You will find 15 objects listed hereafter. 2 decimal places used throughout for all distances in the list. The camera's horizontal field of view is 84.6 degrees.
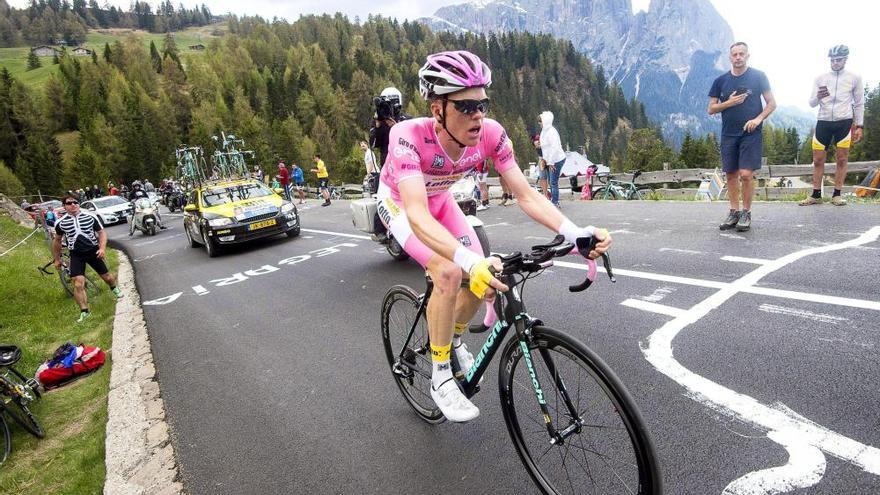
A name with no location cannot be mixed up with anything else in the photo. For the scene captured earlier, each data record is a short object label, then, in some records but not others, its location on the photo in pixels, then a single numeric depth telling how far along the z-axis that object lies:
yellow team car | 12.16
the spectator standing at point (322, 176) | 24.16
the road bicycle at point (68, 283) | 9.84
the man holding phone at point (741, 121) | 6.85
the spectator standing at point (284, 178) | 28.46
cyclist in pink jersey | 2.64
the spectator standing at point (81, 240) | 8.88
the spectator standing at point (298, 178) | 27.69
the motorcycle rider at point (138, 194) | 22.64
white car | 30.11
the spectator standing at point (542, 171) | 12.81
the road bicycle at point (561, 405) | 2.03
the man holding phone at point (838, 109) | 7.30
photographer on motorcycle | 7.76
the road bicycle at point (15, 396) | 4.30
